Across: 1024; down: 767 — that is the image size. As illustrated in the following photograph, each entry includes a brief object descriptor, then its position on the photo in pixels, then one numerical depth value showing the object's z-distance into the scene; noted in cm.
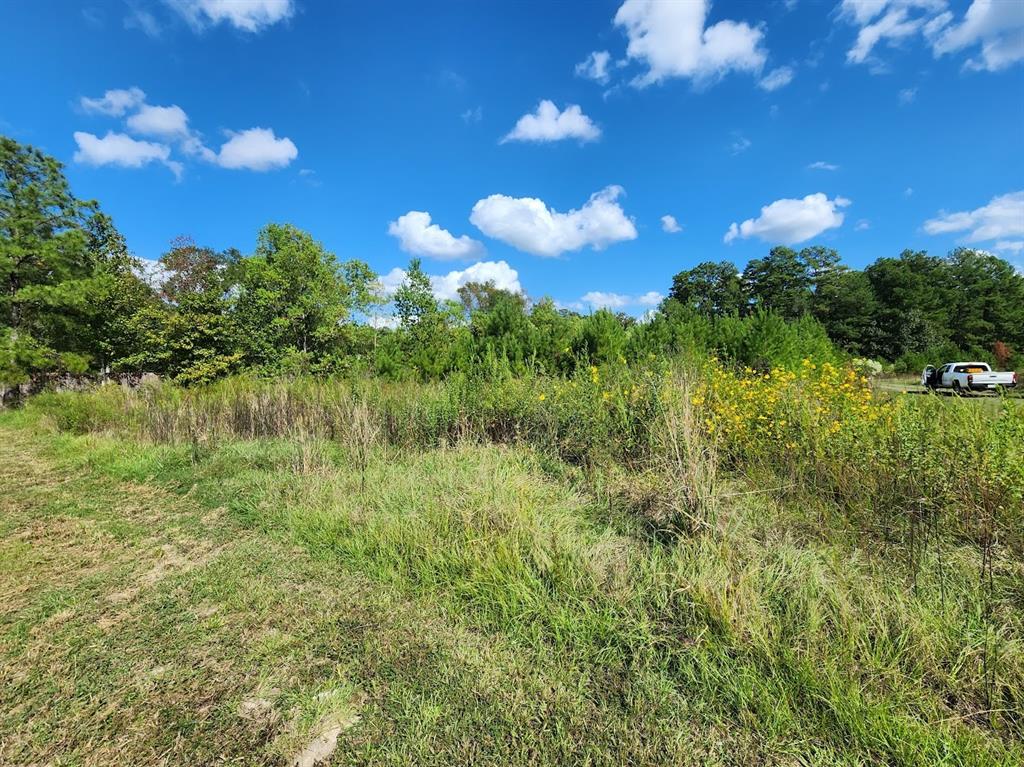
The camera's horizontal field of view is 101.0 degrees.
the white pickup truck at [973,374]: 1748
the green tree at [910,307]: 3428
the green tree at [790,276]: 4366
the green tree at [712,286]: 4997
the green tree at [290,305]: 1419
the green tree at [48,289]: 1435
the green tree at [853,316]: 3622
